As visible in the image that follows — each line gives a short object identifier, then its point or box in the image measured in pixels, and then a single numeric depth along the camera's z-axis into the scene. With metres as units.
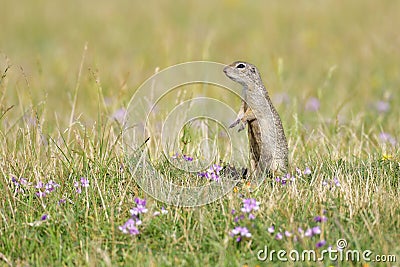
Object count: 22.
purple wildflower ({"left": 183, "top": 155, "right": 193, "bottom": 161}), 9.90
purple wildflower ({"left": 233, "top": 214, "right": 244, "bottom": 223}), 7.91
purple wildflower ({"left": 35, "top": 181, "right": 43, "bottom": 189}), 8.84
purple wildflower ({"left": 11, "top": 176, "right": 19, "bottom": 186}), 9.08
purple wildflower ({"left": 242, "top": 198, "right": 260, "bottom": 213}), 7.99
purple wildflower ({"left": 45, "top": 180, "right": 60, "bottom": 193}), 8.86
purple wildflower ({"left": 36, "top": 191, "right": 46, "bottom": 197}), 8.65
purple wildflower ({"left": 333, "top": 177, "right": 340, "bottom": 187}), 8.72
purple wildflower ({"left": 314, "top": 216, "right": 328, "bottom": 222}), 7.81
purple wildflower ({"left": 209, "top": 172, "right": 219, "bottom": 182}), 9.06
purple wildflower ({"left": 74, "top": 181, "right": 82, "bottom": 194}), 8.72
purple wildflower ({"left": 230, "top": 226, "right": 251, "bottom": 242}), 7.61
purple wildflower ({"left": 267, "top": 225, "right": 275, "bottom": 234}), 7.66
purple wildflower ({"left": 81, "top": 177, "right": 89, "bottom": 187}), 8.75
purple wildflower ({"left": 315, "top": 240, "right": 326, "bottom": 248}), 7.45
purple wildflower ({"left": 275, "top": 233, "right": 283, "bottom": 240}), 7.58
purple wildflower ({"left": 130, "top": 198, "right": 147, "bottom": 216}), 8.06
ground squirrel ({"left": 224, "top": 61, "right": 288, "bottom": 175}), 9.69
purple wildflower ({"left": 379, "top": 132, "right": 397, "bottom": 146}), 12.04
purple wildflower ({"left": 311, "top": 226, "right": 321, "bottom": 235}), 7.56
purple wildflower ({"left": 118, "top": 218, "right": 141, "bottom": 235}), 7.74
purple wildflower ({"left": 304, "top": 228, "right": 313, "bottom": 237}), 7.52
